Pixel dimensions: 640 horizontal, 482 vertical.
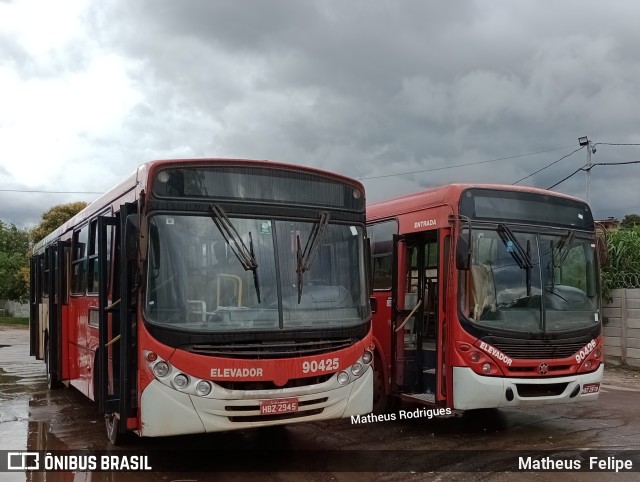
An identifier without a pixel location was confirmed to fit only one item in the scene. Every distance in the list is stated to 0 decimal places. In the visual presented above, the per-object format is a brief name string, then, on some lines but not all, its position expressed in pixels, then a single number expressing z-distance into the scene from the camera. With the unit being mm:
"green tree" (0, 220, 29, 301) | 39497
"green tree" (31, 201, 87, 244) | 35344
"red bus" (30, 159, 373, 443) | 5664
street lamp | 24328
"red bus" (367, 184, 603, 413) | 7480
